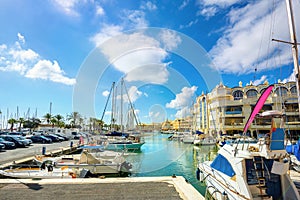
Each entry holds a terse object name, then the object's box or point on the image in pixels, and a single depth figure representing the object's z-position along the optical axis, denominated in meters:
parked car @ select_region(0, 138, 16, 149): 24.00
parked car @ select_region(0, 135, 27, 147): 26.16
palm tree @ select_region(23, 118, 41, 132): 78.49
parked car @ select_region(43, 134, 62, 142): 38.21
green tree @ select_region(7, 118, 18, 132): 75.36
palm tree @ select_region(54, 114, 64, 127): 81.56
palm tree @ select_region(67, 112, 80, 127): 86.71
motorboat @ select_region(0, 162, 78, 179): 10.72
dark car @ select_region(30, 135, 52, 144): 34.50
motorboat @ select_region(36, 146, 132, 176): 12.62
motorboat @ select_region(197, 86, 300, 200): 5.66
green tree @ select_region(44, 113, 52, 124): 78.25
